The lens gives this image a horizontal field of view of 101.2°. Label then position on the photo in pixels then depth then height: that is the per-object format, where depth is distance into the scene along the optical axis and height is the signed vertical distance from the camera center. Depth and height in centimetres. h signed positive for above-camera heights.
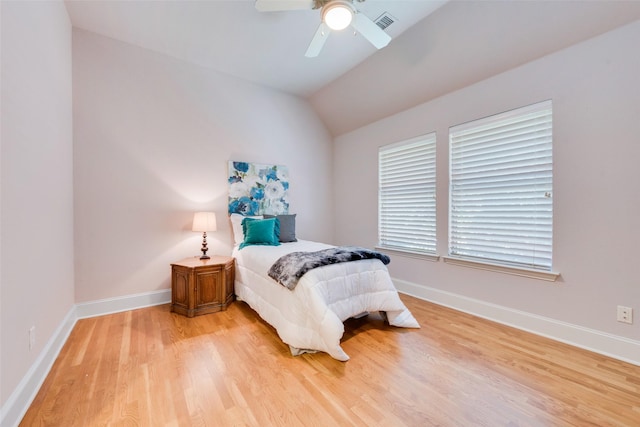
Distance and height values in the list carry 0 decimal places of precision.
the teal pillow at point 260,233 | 326 -27
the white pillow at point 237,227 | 353 -20
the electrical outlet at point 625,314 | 194 -76
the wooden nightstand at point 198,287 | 277 -81
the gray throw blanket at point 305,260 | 212 -42
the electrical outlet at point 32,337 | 161 -78
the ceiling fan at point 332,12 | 187 +147
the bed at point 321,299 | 197 -76
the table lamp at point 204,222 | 305 -12
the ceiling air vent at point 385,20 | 249 +186
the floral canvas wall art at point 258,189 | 366 +34
